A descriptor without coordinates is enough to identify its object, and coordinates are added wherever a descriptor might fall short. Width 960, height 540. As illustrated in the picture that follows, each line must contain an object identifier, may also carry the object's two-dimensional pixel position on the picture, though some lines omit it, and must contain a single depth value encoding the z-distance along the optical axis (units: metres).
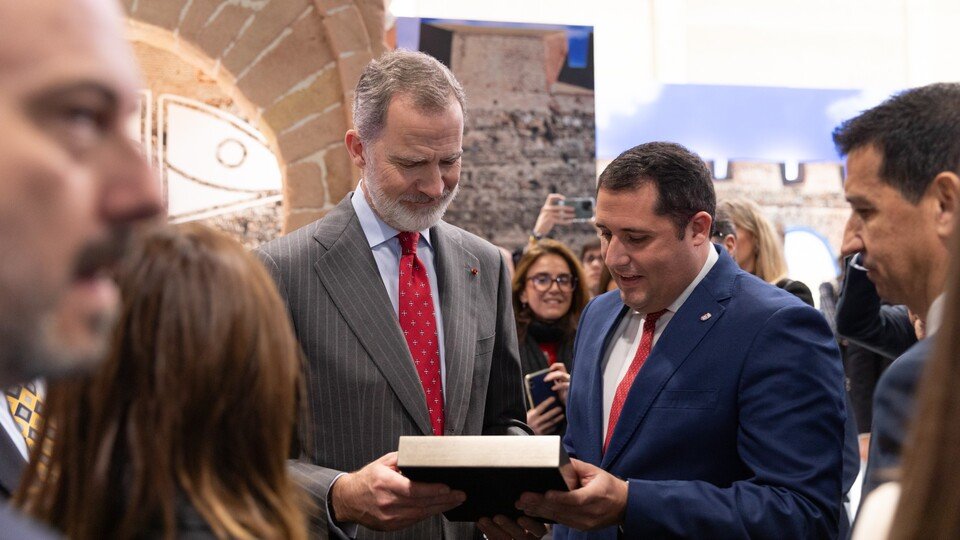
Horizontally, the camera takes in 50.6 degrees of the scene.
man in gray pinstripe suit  2.50
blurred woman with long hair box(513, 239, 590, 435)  5.01
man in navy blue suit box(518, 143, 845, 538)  2.37
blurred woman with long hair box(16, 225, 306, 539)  1.17
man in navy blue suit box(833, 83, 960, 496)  2.00
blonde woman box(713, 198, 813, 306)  4.58
